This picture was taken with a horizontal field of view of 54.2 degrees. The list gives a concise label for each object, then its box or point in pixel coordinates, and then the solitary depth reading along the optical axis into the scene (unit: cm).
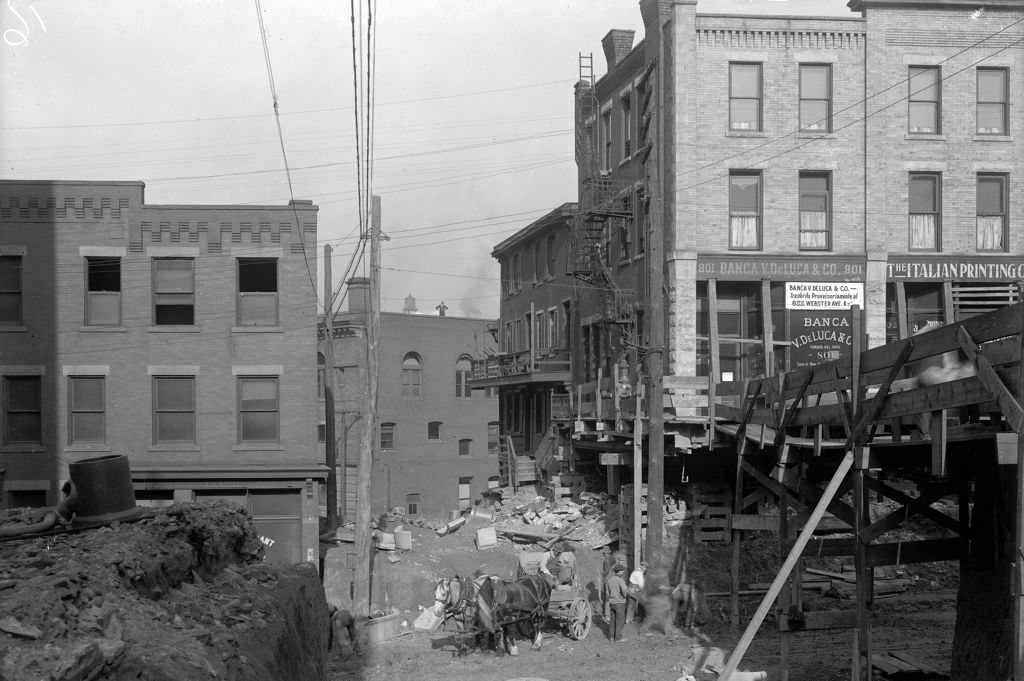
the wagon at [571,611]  2180
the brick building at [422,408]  5669
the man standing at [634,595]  2253
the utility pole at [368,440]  2477
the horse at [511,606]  2031
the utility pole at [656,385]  2180
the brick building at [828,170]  2919
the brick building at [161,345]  2964
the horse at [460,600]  2119
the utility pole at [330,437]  3150
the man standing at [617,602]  2159
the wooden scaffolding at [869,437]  892
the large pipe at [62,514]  774
